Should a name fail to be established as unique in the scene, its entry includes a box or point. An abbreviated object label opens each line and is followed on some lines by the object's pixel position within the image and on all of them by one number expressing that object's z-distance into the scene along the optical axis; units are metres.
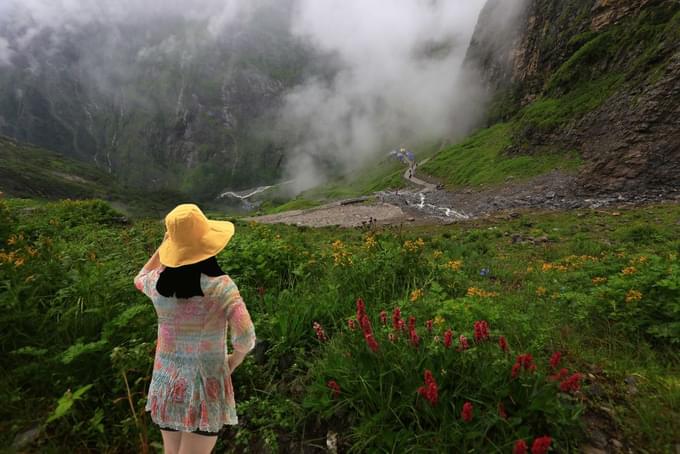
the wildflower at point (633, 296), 4.27
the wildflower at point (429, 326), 3.26
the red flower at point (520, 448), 1.96
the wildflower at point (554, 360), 2.61
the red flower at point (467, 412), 2.25
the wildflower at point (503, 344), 2.79
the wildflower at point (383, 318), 3.52
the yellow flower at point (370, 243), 6.46
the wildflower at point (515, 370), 2.63
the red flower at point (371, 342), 3.04
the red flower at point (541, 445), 1.90
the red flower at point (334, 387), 3.12
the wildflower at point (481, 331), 2.85
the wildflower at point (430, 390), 2.46
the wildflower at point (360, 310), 3.30
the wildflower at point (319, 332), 3.65
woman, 2.78
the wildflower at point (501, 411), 2.46
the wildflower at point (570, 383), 2.39
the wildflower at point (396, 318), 3.18
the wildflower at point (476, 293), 4.76
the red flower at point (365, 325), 3.19
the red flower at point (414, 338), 3.00
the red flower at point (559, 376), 2.57
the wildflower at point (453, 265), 6.06
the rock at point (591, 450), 2.61
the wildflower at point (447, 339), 2.88
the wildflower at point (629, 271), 5.11
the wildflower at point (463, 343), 2.88
